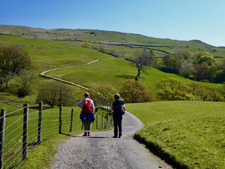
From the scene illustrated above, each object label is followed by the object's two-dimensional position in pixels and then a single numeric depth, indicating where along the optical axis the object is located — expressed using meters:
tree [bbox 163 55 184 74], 173.88
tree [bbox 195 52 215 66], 197.20
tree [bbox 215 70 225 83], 147.25
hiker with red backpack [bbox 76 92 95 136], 15.41
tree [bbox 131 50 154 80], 109.44
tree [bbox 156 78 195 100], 88.06
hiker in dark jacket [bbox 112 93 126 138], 15.87
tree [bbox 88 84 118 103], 72.12
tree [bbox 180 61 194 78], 161.25
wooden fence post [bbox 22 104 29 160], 9.34
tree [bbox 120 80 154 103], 84.69
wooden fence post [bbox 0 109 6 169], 7.18
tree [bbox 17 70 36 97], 87.94
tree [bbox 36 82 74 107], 73.62
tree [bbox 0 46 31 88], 106.99
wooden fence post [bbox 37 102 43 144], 11.75
